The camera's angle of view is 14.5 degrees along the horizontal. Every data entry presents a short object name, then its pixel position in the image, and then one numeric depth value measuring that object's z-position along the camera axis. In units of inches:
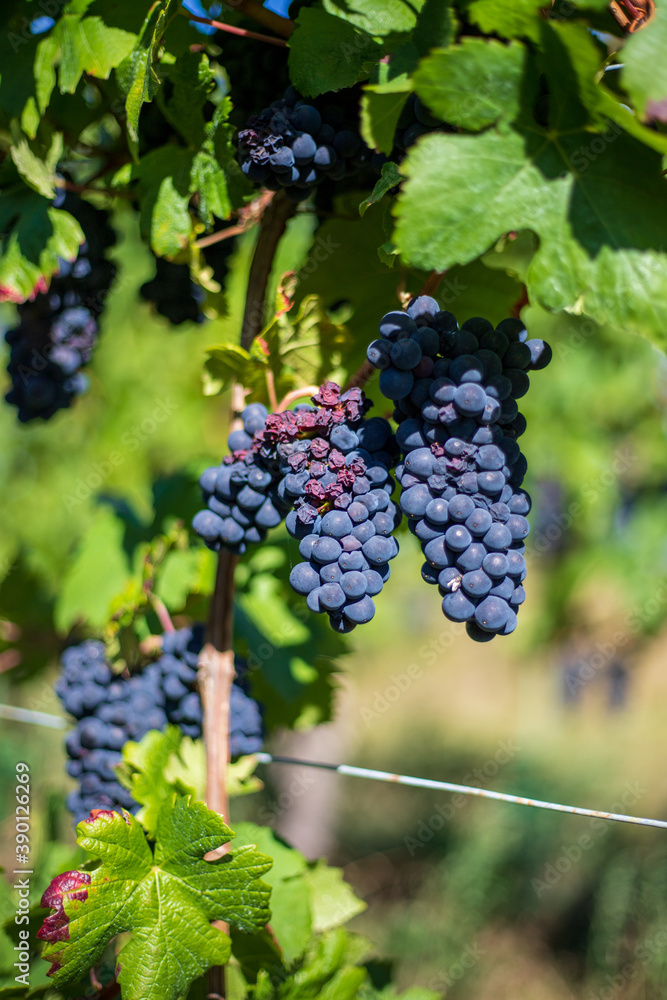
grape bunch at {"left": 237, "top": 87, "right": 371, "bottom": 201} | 46.6
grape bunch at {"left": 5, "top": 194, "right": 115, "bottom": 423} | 53.4
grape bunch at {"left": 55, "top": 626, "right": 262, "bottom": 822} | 51.8
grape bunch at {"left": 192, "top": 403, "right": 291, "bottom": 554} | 47.6
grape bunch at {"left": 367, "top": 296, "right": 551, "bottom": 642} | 44.7
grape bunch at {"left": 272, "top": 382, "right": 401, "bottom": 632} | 45.2
